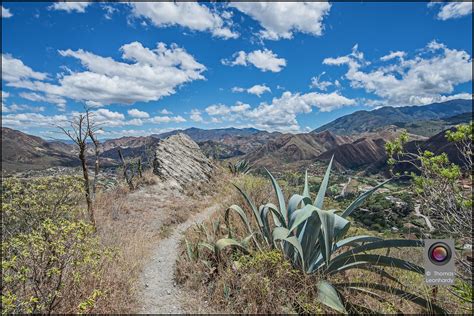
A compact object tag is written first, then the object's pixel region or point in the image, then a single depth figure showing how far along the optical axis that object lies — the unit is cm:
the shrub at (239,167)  1839
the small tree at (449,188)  249
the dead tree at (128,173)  1167
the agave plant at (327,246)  290
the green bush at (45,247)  276
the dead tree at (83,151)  674
